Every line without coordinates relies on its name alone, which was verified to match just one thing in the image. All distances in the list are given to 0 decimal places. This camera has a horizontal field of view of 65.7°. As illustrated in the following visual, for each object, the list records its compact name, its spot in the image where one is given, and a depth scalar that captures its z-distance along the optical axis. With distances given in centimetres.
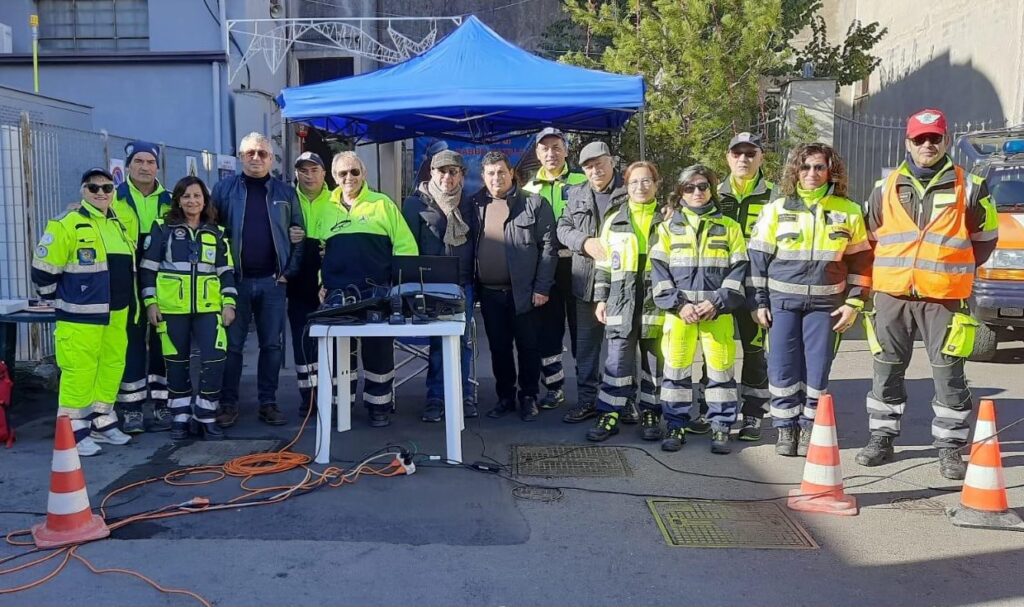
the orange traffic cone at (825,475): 436
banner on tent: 1139
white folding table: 492
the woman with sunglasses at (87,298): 517
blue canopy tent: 670
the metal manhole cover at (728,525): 398
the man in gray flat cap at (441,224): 599
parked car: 716
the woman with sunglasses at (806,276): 499
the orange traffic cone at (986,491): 414
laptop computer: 553
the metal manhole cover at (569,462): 498
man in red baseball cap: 470
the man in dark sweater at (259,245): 589
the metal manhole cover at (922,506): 439
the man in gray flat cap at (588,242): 579
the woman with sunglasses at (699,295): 519
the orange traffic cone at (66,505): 387
